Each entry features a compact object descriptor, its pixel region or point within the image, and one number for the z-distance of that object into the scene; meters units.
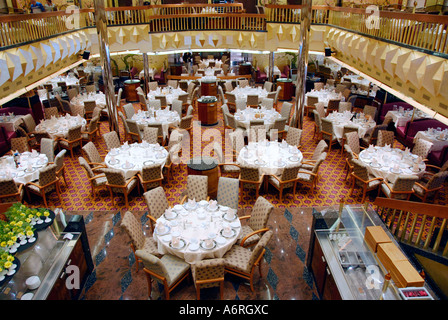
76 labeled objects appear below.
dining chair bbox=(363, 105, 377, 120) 10.41
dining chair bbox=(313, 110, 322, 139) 9.73
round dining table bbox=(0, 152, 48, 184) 6.88
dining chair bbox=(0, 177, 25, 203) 6.38
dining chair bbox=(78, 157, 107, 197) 7.11
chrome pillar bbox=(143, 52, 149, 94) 14.16
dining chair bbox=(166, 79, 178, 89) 14.03
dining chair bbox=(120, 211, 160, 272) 4.84
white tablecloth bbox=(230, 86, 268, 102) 12.61
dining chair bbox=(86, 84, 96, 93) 13.29
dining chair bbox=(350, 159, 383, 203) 6.98
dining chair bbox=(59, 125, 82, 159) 8.98
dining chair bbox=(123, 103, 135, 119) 10.41
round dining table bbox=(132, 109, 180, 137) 9.90
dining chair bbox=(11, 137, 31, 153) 8.22
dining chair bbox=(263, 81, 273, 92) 13.28
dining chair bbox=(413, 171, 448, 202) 6.53
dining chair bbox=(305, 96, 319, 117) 11.98
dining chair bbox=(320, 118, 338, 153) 9.40
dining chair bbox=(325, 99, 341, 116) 11.59
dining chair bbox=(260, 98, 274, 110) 11.38
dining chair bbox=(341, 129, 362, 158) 8.31
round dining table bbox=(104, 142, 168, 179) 7.21
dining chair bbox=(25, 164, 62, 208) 6.78
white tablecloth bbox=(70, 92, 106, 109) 11.98
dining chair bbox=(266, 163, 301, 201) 7.00
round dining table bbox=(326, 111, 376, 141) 9.46
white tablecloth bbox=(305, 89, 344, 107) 12.12
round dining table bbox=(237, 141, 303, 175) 7.29
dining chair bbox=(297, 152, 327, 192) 7.16
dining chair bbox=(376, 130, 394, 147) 8.56
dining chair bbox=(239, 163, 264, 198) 6.97
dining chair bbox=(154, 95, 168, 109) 11.96
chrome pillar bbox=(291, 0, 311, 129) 9.17
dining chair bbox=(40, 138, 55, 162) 7.96
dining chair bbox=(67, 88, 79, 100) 12.75
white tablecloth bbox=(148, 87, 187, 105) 12.41
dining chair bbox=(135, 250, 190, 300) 4.32
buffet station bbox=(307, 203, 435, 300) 3.51
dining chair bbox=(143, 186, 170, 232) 5.59
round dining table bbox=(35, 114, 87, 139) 9.21
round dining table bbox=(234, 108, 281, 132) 10.01
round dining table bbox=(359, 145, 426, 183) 7.02
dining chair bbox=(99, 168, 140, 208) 6.73
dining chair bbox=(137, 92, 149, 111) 12.31
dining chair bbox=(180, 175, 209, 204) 6.08
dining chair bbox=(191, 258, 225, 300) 4.29
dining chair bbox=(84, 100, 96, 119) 11.61
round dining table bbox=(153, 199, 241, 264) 4.76
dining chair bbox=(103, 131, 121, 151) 8.28
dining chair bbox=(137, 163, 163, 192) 6.97
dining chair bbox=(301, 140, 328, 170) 7.63
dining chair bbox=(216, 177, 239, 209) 5.97
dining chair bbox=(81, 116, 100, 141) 9.68
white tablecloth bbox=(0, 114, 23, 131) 9.79
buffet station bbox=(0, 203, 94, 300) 4.00
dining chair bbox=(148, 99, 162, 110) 11.15
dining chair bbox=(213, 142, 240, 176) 7.57
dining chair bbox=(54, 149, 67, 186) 7.19
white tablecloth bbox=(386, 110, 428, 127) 10.41
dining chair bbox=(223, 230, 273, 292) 4.63
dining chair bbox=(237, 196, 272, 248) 5.24
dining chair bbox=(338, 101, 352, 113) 10.83
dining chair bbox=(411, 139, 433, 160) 7.96
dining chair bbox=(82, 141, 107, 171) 7.45
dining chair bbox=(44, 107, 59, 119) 10.55
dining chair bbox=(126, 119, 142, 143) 9.41
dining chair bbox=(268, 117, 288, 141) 9.45
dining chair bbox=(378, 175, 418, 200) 6.56
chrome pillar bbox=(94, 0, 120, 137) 8.73
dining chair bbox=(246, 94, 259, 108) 11.99
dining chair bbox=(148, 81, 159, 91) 13.76
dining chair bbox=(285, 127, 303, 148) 8.49
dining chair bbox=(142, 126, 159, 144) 8.55
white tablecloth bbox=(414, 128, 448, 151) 8.76
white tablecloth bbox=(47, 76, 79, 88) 15.21
